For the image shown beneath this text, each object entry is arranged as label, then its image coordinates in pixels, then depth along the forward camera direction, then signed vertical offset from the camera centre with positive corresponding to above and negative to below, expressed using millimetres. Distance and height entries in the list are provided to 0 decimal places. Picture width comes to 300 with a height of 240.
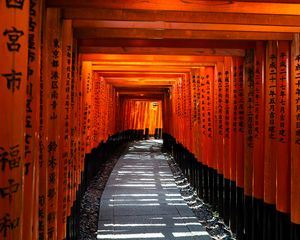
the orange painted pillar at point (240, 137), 6664 -285
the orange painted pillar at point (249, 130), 6148 -158
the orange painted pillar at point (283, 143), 5016 -288
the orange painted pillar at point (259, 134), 5760 -203
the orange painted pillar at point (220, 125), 7719 -117
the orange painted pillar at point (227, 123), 7195 -68
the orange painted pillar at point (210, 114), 8764 +107
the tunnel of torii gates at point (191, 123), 2445 -57
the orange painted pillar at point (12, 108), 2375 +51
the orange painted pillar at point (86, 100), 9070 +404
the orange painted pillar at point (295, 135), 4711 -175
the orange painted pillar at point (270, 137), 5352 -223
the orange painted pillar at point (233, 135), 6863 -266
